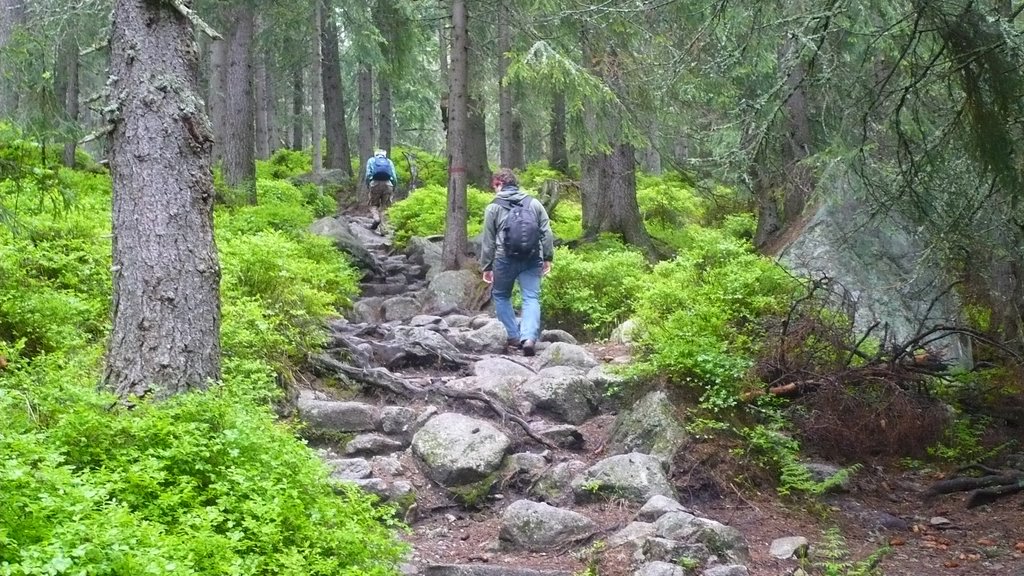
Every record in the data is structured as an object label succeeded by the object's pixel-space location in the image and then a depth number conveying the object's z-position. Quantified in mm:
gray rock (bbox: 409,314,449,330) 10242
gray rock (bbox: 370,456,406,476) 6531
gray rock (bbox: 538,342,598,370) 8789
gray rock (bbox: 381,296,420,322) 11508
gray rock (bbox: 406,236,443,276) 13797
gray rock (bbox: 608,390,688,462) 7035
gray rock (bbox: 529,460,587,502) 6469
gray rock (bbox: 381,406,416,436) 7137
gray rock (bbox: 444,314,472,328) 10802
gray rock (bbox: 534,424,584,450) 7363
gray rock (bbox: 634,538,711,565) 5195
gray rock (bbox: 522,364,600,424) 7922
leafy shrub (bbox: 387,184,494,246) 15844
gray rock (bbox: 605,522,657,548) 5430
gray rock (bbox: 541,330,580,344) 10195
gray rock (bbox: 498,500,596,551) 5707
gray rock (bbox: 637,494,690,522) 5902
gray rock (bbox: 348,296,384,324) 10965
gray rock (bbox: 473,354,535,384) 8281
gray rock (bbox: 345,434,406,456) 6781
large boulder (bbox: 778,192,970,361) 9039
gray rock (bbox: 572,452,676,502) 6324
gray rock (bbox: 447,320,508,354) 9609
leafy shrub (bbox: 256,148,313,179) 23016
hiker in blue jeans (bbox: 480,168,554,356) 9266
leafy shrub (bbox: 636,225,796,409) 7438
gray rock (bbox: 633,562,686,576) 5008
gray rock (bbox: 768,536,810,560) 5668
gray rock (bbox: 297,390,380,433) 6906
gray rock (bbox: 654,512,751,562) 5387
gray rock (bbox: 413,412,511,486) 6527
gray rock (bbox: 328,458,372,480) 6225
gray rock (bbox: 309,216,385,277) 13477
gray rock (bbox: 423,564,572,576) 5156
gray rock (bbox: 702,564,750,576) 5109
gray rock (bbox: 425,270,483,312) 11906
